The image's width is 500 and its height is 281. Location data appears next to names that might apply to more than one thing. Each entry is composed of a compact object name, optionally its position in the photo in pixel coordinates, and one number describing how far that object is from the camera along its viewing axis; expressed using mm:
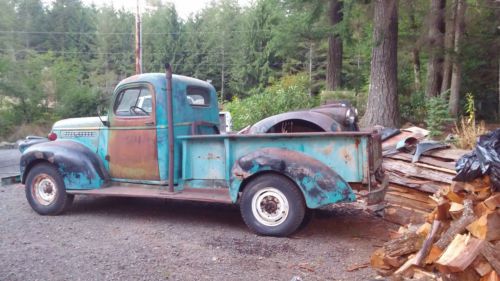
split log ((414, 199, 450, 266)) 3812
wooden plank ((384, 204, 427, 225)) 5930
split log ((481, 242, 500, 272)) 3412
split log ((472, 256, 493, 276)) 3422
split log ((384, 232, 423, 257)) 4160
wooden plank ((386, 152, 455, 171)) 6153
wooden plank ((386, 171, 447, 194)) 6073
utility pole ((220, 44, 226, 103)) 43562
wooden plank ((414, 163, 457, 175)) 6018
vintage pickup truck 5074
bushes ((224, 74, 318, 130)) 13430
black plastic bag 4016
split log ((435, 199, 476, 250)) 3816
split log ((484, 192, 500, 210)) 3818
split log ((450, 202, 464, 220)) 4023
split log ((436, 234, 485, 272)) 3369
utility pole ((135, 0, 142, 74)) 21078
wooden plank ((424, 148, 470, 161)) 6254
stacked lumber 6066
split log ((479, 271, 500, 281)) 3374
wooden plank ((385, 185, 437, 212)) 6188
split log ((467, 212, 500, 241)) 3590
